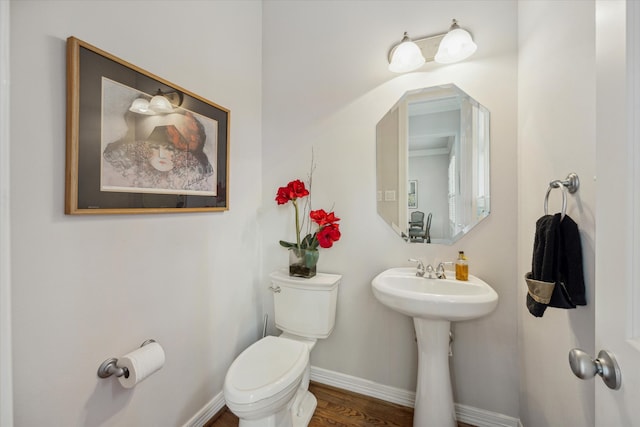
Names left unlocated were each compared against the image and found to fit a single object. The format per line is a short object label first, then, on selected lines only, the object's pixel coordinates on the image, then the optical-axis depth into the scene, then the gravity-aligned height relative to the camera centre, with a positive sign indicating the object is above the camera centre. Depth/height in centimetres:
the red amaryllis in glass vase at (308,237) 158 -14
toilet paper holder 100 -60
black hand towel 79 -17
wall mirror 143 +29
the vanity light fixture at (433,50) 136 +91
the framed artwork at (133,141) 91 +31
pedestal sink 119 -60
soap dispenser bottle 136 -28
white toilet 109 -73
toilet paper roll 99 -58
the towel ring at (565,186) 84 +10
